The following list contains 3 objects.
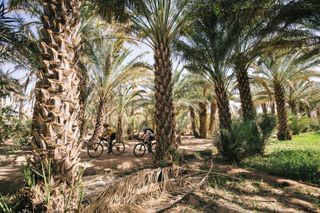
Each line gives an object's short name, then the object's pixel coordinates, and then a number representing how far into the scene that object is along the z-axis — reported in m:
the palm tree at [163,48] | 8.27
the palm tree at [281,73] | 19.52
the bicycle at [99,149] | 13.26
